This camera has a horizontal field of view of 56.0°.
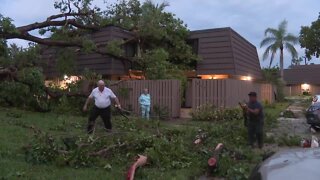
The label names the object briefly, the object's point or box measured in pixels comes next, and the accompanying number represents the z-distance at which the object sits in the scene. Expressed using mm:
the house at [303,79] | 43633
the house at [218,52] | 17295
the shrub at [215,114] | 12642
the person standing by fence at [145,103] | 12348
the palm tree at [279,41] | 33333
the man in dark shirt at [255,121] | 7061
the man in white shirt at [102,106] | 7696
